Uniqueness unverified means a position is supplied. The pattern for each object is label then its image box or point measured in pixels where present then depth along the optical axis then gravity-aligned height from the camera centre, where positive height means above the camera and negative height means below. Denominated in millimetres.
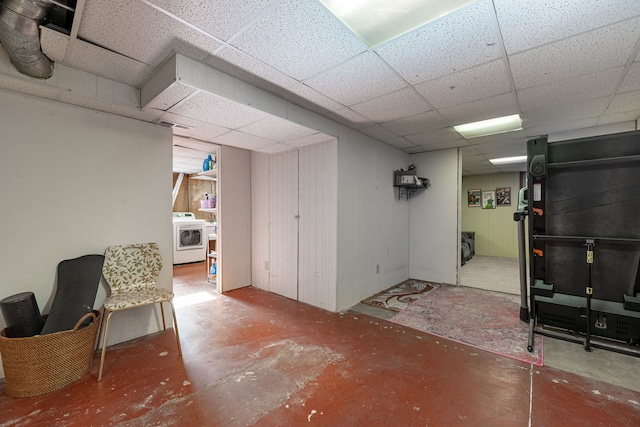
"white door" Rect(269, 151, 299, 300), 3846 -169
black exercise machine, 2410 -258
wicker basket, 1778 -1033
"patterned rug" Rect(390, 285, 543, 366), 2494 -1250
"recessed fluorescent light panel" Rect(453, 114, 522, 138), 3334 +1188
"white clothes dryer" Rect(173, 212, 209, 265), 6031 -576
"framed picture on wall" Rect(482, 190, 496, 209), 7142 +389
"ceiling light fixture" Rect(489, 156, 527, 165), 5210 +1104
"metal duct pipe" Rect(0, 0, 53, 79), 1327 +1019
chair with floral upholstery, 2258 -582
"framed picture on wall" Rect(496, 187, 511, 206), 6902 +457
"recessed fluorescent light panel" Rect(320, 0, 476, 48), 1418 +1139
